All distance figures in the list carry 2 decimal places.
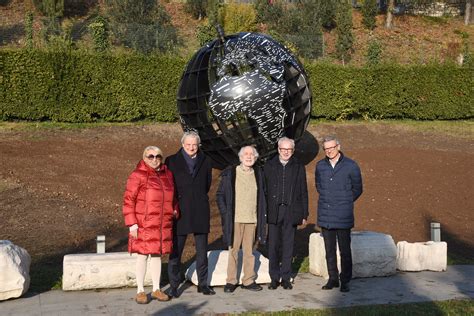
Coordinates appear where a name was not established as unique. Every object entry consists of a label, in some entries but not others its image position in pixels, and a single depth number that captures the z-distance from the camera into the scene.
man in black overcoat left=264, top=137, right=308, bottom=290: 7.41
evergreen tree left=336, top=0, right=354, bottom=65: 32.55
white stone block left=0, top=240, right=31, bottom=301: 6.58
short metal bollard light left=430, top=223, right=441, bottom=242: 8.84
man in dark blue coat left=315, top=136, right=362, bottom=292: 7.41
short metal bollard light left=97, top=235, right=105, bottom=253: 7.58
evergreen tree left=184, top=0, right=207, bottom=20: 35.64
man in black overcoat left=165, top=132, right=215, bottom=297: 7.02
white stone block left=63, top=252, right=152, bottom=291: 7.07
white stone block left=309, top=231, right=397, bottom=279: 7.98
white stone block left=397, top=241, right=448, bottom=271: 8.37
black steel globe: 9.77
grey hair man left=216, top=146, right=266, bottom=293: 7.18
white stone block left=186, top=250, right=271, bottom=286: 7.45
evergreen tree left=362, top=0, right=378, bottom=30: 37.48
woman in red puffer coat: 6.58
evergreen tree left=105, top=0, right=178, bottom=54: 26.98
